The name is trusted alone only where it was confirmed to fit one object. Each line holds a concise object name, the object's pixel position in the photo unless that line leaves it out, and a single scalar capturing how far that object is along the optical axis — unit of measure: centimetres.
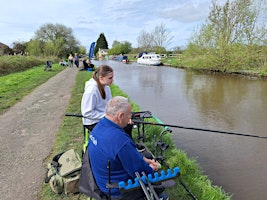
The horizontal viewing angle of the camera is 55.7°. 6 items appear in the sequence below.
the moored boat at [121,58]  5223
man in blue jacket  204
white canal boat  3697
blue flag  1888
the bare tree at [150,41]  6092
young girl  341
